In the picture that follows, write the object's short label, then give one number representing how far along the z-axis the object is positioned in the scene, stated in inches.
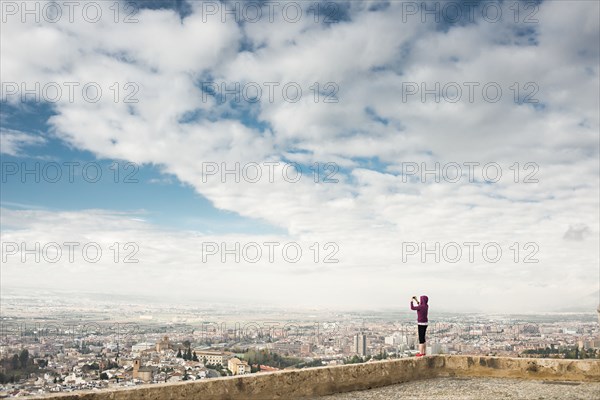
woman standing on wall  470.0
